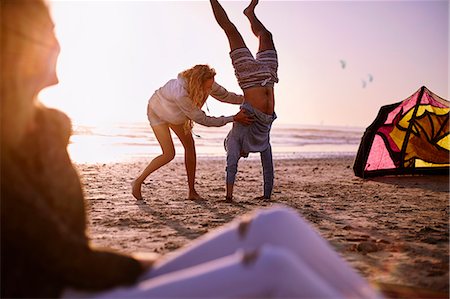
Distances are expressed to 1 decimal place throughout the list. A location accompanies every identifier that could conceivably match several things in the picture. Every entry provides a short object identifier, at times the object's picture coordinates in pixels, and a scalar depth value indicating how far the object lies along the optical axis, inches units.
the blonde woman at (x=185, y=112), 249.8
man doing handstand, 252.2
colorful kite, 346.0
